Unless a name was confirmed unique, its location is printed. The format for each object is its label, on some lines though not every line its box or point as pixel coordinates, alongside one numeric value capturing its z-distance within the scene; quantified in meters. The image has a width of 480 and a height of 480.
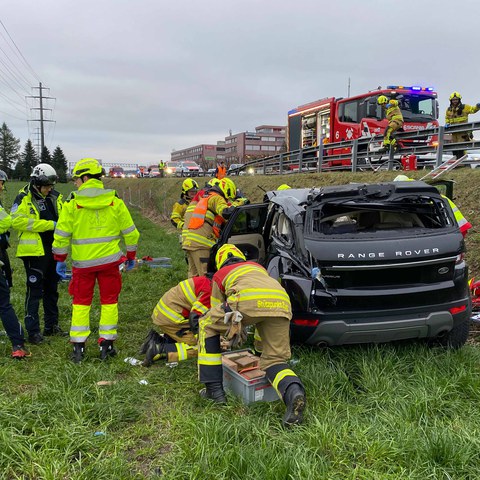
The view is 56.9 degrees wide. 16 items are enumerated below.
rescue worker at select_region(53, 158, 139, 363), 4.24
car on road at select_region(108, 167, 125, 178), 47.03
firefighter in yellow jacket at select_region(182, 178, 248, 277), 5.68
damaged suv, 3.41
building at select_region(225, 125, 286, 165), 104.88
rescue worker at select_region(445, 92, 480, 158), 10.30
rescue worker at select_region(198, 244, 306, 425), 3.10
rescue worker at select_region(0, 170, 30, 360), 4.26
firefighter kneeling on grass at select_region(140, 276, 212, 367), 4.17
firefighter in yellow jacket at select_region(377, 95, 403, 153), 10.88
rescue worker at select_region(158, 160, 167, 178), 37.04
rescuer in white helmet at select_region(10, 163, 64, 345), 4.72
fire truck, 13.07
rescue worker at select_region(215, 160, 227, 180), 9.27
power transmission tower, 57.52
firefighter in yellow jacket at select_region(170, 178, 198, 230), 7.65
